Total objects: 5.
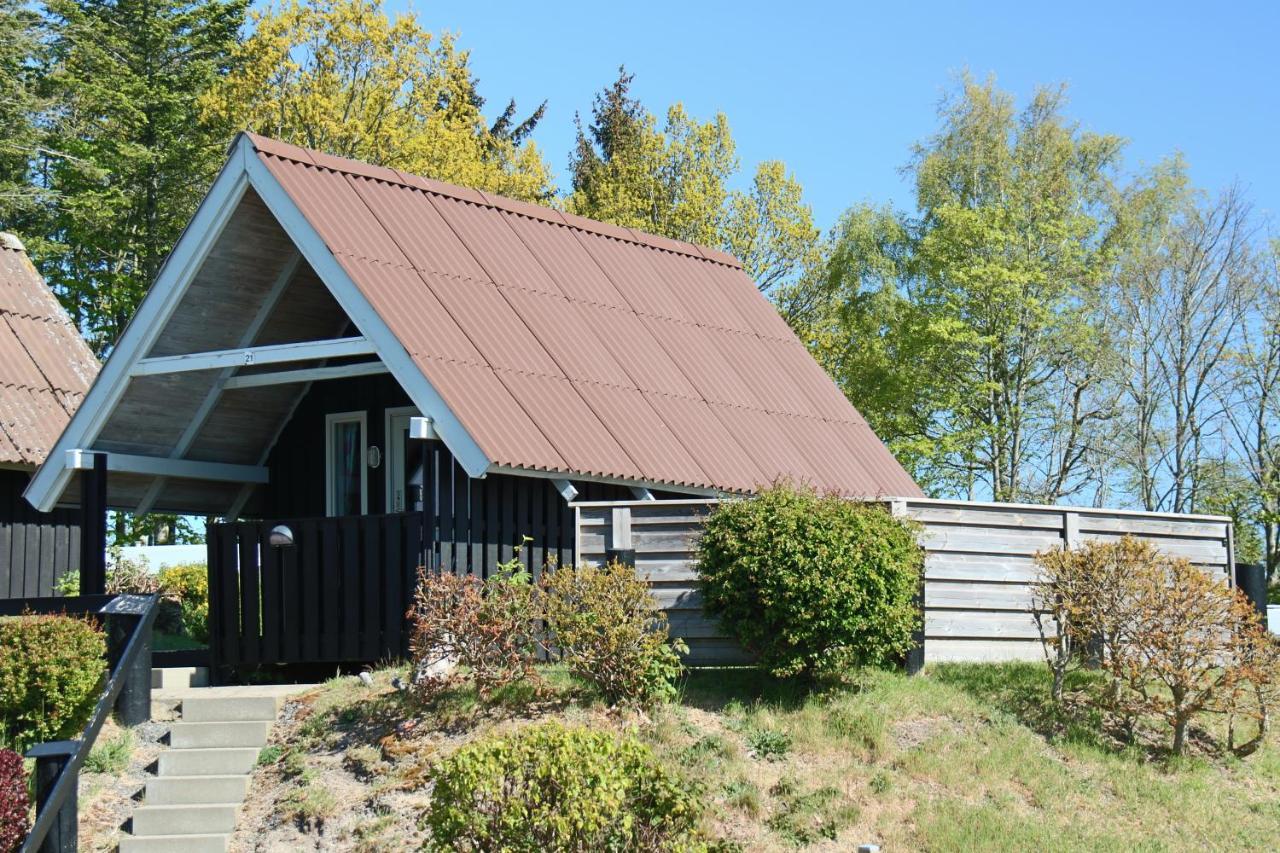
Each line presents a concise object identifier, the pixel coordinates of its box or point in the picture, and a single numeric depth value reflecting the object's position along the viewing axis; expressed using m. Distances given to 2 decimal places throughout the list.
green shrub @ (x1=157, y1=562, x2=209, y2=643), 26.28
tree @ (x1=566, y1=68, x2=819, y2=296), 45.78
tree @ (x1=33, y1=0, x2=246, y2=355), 41.91
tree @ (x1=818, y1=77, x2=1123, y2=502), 42.81
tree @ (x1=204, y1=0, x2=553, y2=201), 39.94
